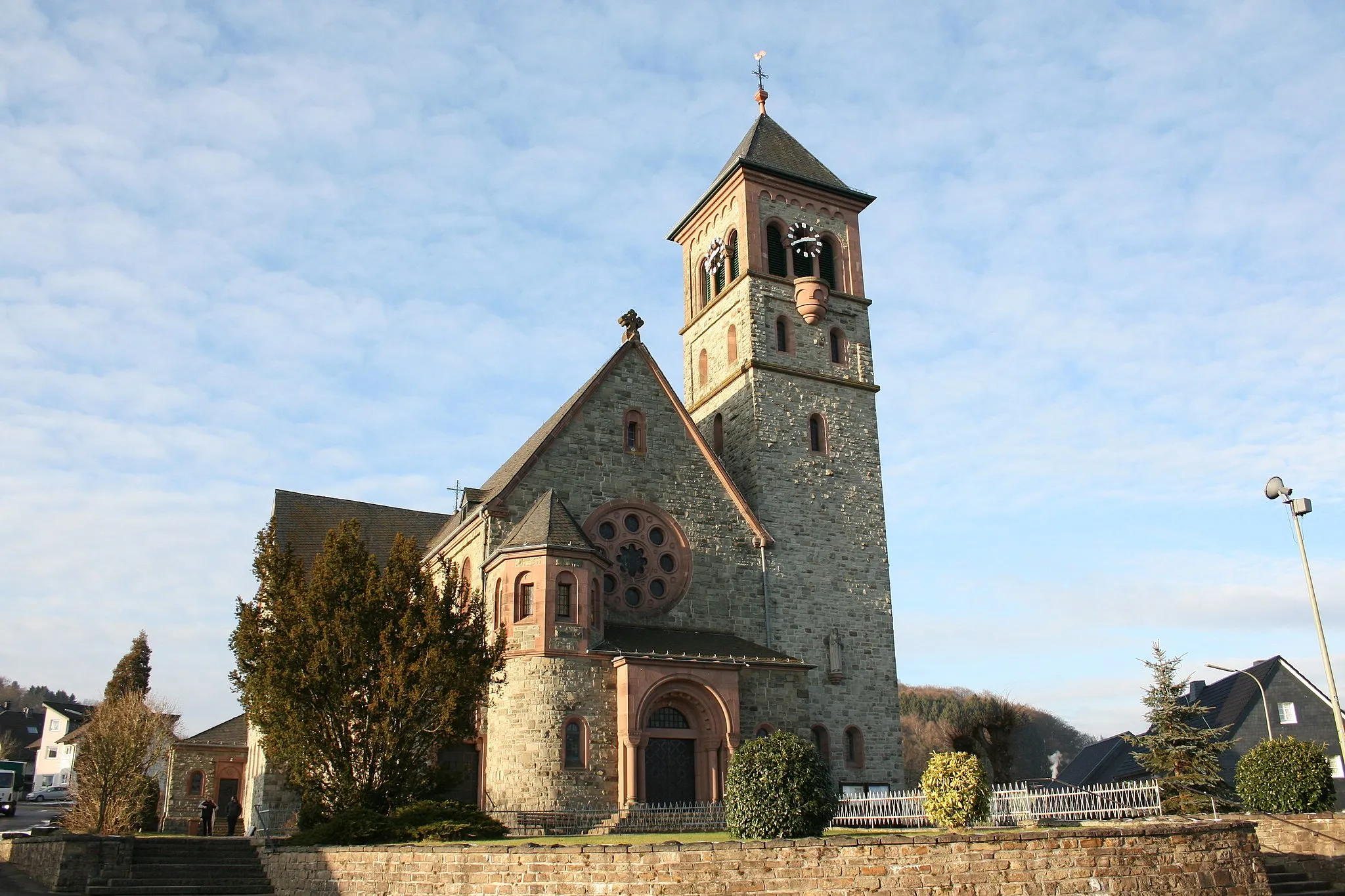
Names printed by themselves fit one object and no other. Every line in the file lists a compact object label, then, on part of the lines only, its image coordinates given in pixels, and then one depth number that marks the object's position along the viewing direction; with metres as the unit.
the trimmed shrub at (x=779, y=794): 18.31
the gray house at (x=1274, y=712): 43.56
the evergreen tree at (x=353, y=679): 22.28
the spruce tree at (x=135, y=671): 60.72
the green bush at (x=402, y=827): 20.14
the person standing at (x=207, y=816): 34.47
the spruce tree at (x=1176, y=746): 27.17
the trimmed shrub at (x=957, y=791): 17.44
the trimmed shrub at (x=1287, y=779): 22.61
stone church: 27.45
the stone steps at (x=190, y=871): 21.55
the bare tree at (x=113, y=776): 35.44
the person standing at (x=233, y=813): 32.78
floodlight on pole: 22.11
